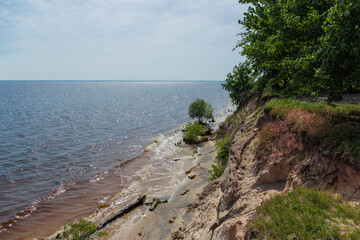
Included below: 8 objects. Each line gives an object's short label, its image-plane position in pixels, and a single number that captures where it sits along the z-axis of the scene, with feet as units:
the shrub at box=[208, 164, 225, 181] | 59.36
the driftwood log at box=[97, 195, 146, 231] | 52.44
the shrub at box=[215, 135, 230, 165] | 65.73
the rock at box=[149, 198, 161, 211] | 56.59
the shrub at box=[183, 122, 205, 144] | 118.73
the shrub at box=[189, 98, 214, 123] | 163.22
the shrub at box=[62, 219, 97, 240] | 40.55
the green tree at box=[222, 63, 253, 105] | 113.39
